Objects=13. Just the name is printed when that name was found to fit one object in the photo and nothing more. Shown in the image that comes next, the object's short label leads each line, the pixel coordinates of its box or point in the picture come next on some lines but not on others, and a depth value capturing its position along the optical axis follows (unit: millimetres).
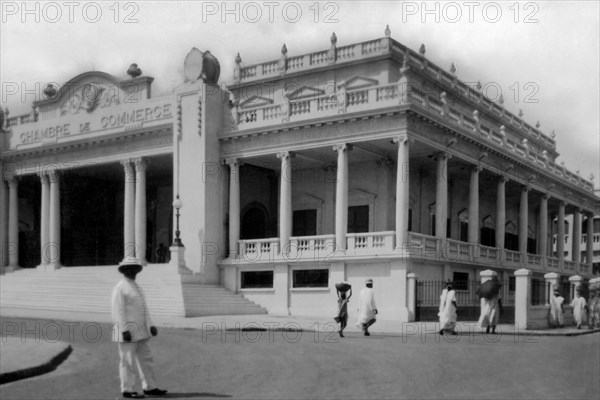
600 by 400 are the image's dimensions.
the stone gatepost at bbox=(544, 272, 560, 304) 24422
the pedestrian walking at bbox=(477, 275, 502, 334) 20438
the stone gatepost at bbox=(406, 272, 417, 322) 24688
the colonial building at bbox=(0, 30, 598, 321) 26703
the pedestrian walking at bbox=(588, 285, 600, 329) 25453
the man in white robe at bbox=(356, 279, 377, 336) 18984
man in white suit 8938
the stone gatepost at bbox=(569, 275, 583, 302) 26453
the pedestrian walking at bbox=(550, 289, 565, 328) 23989
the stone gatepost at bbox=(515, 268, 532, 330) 22406
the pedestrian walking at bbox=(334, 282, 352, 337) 18656
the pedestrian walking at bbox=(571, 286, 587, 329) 24341
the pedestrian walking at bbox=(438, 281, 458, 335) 19562
